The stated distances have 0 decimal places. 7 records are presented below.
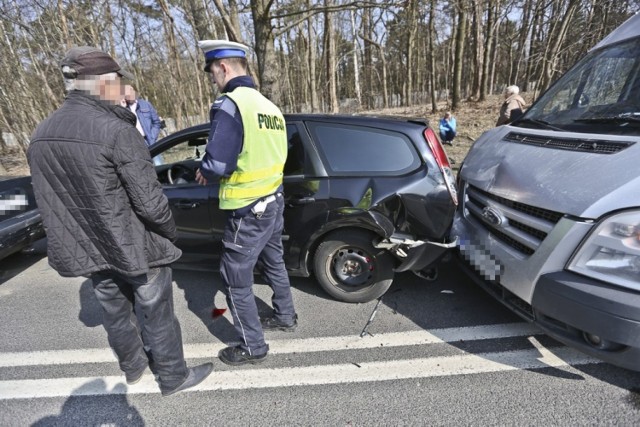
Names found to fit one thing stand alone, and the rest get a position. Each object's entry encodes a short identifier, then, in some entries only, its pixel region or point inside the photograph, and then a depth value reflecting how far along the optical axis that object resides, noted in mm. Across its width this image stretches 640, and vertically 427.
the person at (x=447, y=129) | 9203
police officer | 2074
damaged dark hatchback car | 2764
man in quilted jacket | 1720
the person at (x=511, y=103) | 7186
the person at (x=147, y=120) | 5562
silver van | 1705
